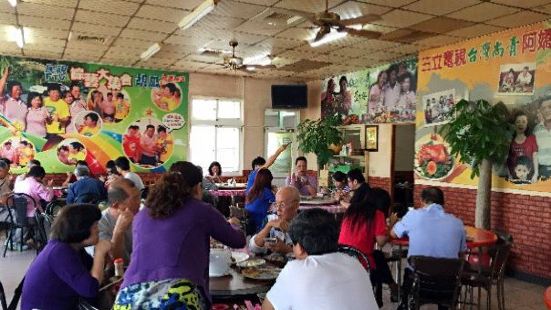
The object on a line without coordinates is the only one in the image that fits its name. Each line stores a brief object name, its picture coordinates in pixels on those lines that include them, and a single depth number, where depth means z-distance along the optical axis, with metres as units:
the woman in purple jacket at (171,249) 2.17
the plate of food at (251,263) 2.95
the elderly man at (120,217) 3.13
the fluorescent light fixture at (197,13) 5.33
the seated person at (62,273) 2.43
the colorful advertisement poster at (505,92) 6.09
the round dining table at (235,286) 2.53
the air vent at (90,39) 7.65
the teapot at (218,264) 2.78
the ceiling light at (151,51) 7.92
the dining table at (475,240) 4.38
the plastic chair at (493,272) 4.23
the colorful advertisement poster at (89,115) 9.25
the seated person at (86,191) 6.36
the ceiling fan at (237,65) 7.32
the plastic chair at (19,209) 6.63
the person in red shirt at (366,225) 4.09
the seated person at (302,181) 7.96
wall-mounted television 11.35
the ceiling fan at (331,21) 4.79
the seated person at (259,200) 5.32
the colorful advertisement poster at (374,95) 8.54
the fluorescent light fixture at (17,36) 7.16
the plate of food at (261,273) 2.71
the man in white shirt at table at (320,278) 1.81
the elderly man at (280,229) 3.21
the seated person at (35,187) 6.96
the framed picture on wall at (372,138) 9.41
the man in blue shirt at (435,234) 3.89
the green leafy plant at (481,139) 6.08
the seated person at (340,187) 7.18
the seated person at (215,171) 9.83
